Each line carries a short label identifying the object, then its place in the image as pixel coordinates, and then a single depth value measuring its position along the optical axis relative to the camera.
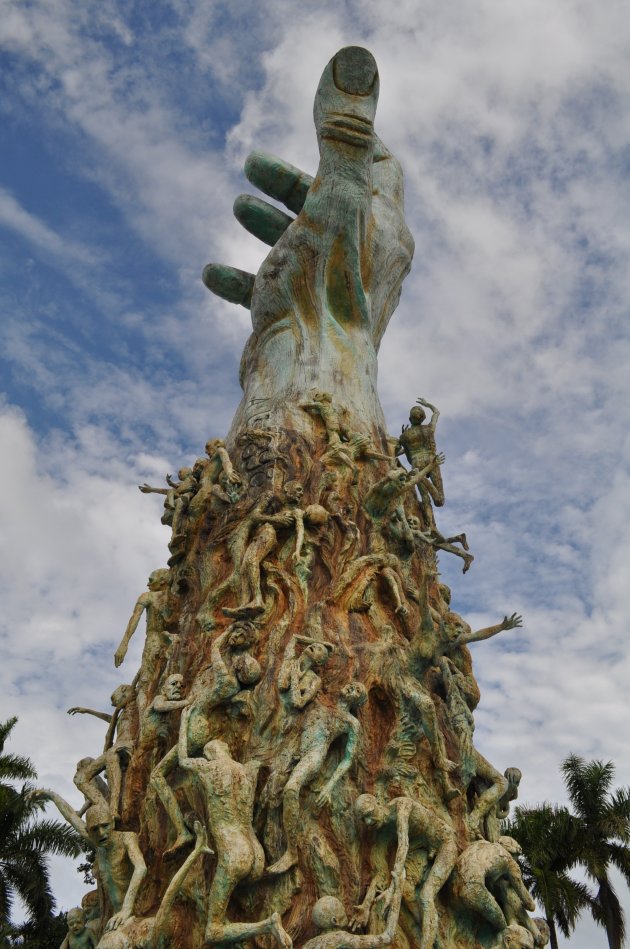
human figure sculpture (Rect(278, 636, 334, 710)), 7.91
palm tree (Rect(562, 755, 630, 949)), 18.53
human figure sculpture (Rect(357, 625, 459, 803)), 7.99
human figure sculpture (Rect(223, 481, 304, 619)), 8.78
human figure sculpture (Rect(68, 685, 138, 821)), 8.24
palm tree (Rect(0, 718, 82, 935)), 17.81
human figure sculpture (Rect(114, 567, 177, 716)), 9.31
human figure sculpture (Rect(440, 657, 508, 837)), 8.01
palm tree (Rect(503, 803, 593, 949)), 17.86
